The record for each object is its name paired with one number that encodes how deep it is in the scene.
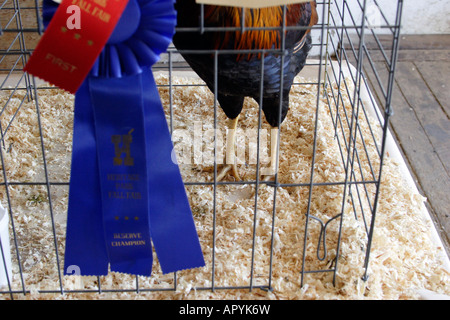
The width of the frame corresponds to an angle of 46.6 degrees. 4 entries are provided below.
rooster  1.23
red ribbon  0.84
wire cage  1.23
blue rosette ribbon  0.90
